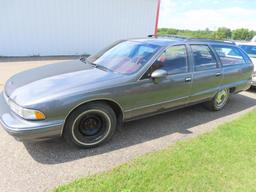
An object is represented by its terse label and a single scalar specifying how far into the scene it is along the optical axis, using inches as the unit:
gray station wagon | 109.5
